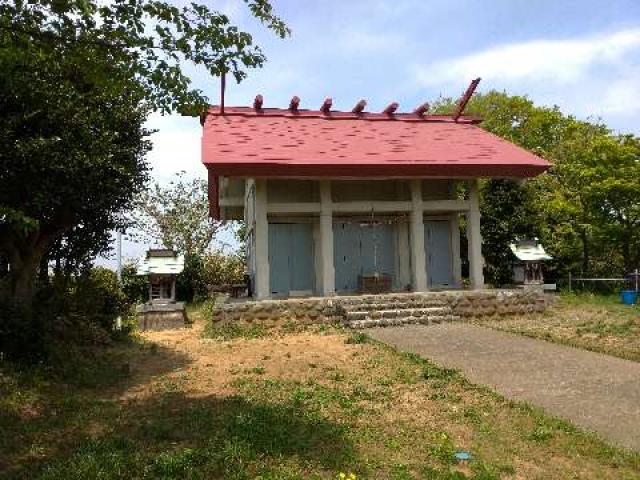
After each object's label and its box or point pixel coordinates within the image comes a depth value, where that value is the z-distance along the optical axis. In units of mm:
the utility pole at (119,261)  19781
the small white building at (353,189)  13297
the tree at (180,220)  30578
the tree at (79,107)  5383
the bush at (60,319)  8133
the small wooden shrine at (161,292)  14445
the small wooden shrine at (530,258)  16031
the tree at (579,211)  18984
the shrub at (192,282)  23297
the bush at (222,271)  25156
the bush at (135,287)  22375
